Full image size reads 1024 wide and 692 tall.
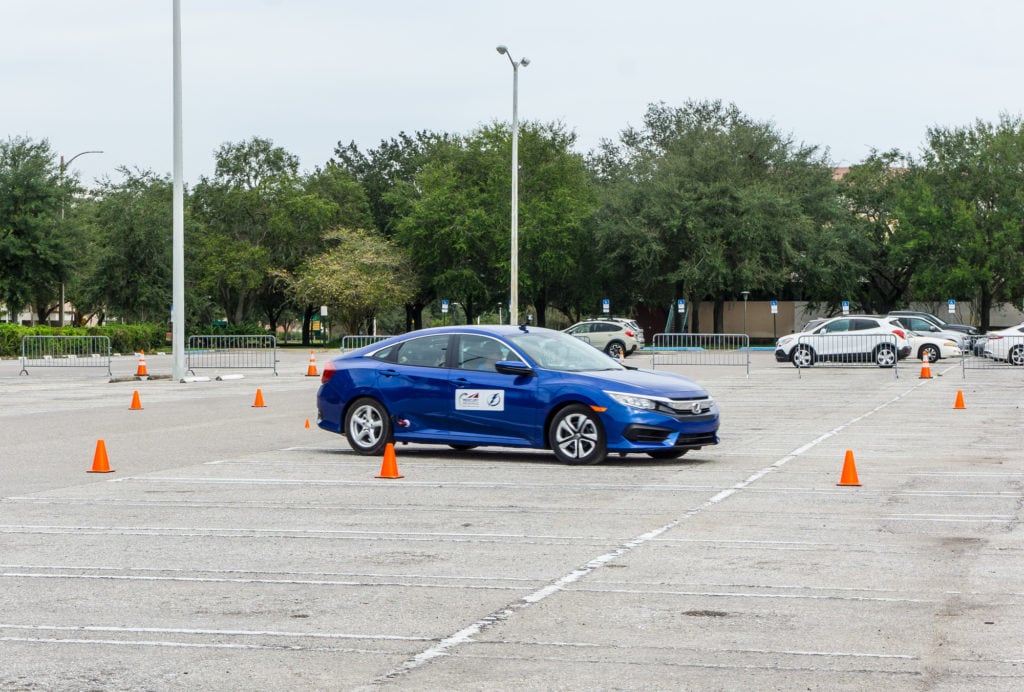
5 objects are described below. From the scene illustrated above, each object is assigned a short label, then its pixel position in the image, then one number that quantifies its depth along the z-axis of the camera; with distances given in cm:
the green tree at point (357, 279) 8019
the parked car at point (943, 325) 5340
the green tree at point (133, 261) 7675
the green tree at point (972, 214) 7550
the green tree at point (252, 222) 8562
